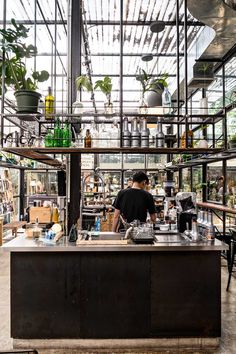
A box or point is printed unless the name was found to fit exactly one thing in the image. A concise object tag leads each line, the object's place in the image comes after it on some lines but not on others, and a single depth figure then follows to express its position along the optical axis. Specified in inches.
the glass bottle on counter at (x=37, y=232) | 134.7
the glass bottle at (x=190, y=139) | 138.1
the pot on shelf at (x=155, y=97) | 145.2
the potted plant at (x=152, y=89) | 144.5
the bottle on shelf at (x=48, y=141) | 133.6
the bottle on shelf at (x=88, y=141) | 133.6
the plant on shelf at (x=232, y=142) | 180.4
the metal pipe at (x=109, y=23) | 237.6
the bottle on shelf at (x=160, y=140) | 136.4
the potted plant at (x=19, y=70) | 128.3
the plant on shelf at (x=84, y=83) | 137.5
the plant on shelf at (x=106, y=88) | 138.4
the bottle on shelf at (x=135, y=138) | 133.6
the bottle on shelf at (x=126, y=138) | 133.7
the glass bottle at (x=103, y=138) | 135.9
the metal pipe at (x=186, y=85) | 133.9
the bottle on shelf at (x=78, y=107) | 136.4
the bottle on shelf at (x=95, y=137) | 135.6
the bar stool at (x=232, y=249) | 187.3
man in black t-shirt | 164.2
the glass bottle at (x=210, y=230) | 130.4
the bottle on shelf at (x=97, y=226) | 151.8
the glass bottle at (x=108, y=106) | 138.0
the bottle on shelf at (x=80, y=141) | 138.0
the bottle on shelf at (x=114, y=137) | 136.6
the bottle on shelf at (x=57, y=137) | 133.5
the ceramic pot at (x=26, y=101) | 129.6
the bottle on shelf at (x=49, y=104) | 138.6
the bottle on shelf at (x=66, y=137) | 134.1
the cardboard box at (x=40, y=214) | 255.6
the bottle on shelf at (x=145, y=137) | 134.3
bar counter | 122.3
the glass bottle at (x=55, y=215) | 155.4
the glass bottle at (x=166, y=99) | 145.0
